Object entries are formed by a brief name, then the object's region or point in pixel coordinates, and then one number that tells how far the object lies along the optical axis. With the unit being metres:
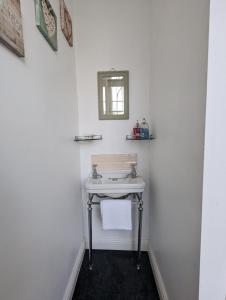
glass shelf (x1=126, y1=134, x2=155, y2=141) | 1.62
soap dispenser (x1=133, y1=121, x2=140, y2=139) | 1.63
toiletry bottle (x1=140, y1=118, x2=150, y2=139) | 1.61
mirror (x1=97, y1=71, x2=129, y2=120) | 1.70
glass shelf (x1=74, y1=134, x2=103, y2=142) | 1.68
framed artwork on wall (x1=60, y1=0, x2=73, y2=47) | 1.30
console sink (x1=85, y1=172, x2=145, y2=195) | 1.52
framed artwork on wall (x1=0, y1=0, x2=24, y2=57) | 0.59
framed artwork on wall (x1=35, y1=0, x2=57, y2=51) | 0.86
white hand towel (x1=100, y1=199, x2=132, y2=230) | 1.56
